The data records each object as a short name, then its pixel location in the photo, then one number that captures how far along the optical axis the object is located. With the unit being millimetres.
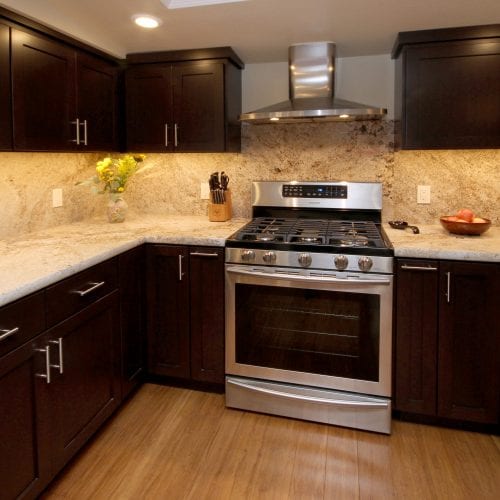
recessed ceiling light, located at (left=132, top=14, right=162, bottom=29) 2152
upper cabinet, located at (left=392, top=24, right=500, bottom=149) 2283
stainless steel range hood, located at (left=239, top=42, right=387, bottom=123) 2438
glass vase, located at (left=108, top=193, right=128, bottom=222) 2803
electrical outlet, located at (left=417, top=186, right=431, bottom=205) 2746
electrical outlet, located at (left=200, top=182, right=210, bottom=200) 3100
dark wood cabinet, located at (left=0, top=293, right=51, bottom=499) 1418
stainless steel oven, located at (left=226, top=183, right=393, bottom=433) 2137
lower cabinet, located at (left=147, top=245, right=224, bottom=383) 2371
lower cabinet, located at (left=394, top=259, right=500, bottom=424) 2029
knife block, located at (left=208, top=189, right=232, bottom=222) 2836
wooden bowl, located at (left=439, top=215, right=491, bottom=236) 2258
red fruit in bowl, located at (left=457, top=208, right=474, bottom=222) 2311
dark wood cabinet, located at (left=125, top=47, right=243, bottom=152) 2668
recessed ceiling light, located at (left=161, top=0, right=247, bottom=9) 1989
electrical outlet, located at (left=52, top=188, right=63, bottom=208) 2650
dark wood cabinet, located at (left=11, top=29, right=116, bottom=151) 1978
